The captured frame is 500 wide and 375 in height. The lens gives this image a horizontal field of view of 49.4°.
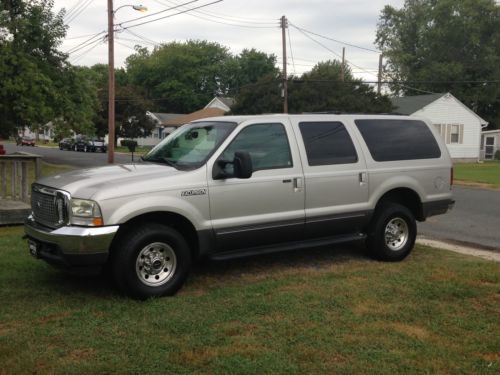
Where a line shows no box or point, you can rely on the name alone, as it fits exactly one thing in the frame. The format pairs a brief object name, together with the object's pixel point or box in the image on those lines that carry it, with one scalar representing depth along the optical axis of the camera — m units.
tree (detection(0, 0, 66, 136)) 22.92
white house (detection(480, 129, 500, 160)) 46.09
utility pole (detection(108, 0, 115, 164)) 25.55
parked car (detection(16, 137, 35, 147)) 65.31
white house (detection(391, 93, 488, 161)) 38.06
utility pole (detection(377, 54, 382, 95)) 37.36
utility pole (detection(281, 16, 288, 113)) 32.00
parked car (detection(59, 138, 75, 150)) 54.09
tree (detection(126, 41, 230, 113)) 92.00
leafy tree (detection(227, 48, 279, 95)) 92.69
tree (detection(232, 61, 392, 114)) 32.19
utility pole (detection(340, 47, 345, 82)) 47.42
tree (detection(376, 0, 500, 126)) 56.06
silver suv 5.19
